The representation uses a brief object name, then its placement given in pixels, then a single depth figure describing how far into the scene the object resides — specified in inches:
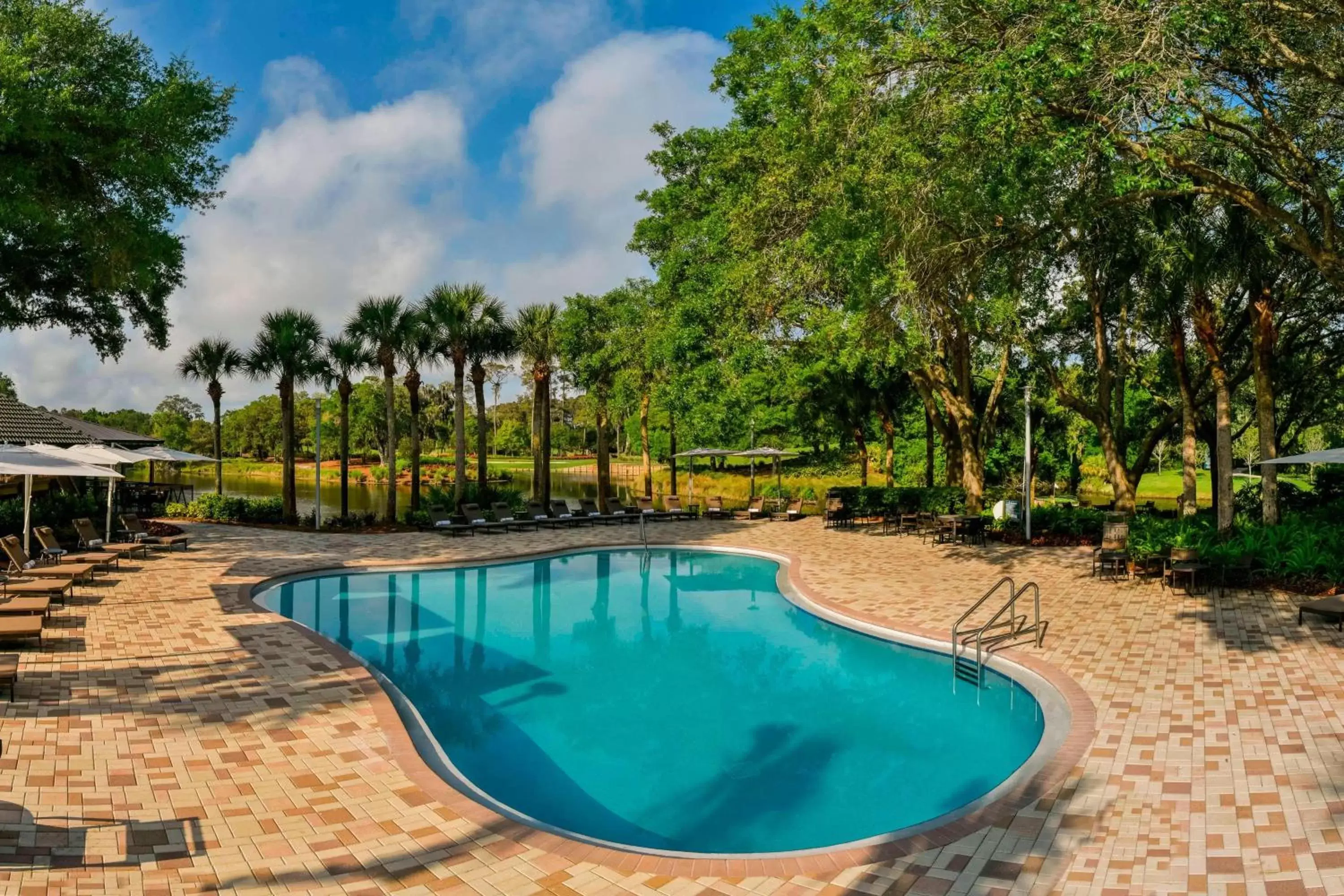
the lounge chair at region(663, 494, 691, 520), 1071.0
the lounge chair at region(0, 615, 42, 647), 358.0
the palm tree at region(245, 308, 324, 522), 1073.5
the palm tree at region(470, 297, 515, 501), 1080.2
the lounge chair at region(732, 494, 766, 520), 1080.2
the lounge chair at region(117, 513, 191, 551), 729.0
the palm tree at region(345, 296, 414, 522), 1048.2
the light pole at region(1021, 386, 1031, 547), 740.4
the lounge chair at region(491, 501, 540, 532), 937.5
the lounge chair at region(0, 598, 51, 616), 386.9
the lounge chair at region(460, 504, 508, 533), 906.7
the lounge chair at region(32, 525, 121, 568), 565.3
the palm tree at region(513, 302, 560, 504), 1127.6
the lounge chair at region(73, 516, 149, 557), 649.0
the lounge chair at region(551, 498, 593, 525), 1002.1
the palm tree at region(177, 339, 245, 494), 1266.0
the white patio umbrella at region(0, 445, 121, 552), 476.4
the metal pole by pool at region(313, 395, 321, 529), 929.5
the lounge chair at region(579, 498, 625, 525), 1015.6
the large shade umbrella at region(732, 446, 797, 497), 1058.1
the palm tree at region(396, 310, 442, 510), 1057.5
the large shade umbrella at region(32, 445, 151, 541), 622.8
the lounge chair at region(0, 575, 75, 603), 453.4
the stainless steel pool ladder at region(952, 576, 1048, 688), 393.1
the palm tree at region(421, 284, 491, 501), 1052.5
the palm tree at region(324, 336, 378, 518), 1114.7
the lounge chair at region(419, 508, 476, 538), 904.9
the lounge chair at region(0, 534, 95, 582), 495.8
